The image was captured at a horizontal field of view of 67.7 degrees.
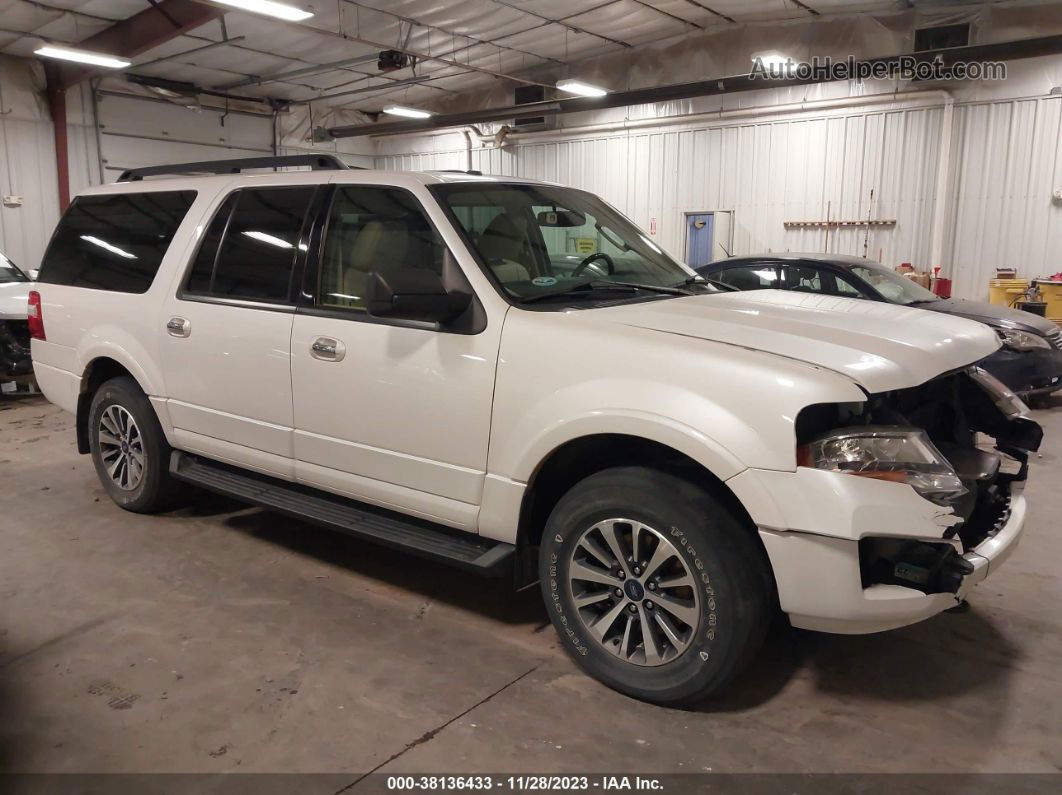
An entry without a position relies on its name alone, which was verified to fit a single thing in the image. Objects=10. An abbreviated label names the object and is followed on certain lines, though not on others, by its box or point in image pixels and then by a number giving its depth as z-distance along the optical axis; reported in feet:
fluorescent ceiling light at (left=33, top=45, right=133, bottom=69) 34.47
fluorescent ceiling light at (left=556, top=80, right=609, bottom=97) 40.63
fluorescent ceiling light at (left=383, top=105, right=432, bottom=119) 48.75
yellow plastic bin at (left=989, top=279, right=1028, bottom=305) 34.01
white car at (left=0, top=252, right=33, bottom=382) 24.89
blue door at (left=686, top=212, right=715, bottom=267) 43.27
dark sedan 22.94
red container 35.65
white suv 7.57
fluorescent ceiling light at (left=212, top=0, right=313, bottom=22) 27.96
